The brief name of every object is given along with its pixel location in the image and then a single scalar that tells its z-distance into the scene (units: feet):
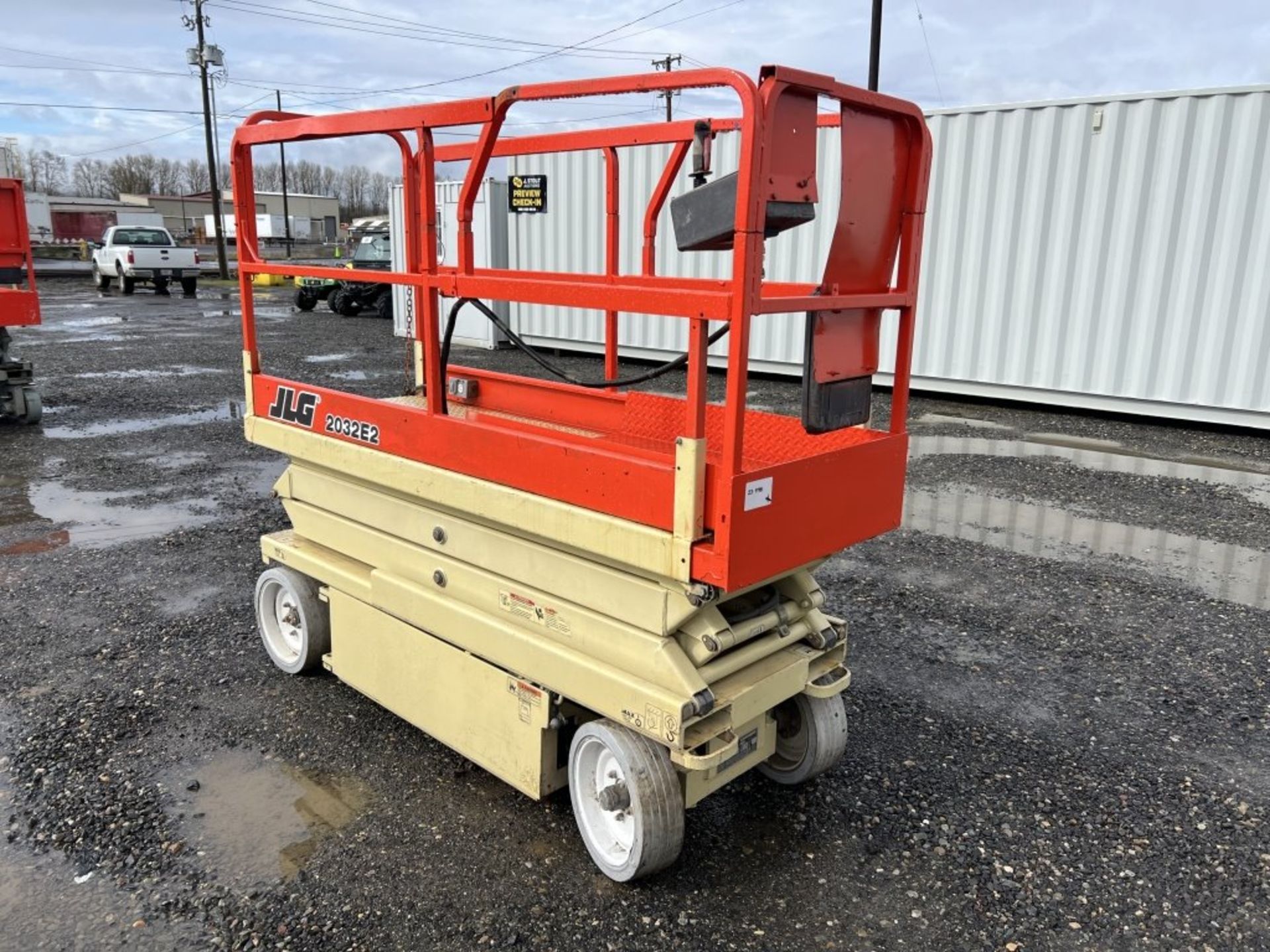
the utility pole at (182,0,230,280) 99.50
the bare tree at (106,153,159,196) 297.74
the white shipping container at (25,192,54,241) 165.17
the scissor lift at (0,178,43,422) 28.07
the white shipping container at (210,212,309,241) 202.65
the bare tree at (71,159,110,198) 308.40
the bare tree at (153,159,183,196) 327.06
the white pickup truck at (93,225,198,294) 79.61
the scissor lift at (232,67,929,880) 7.93
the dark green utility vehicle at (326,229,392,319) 64.34
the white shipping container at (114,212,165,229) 172.39
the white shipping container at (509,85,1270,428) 29.19
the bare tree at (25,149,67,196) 300.24
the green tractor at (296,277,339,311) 67.00
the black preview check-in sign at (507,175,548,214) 43.75
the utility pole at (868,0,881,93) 59.00
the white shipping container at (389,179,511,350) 47.11
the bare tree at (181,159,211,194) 343.24
